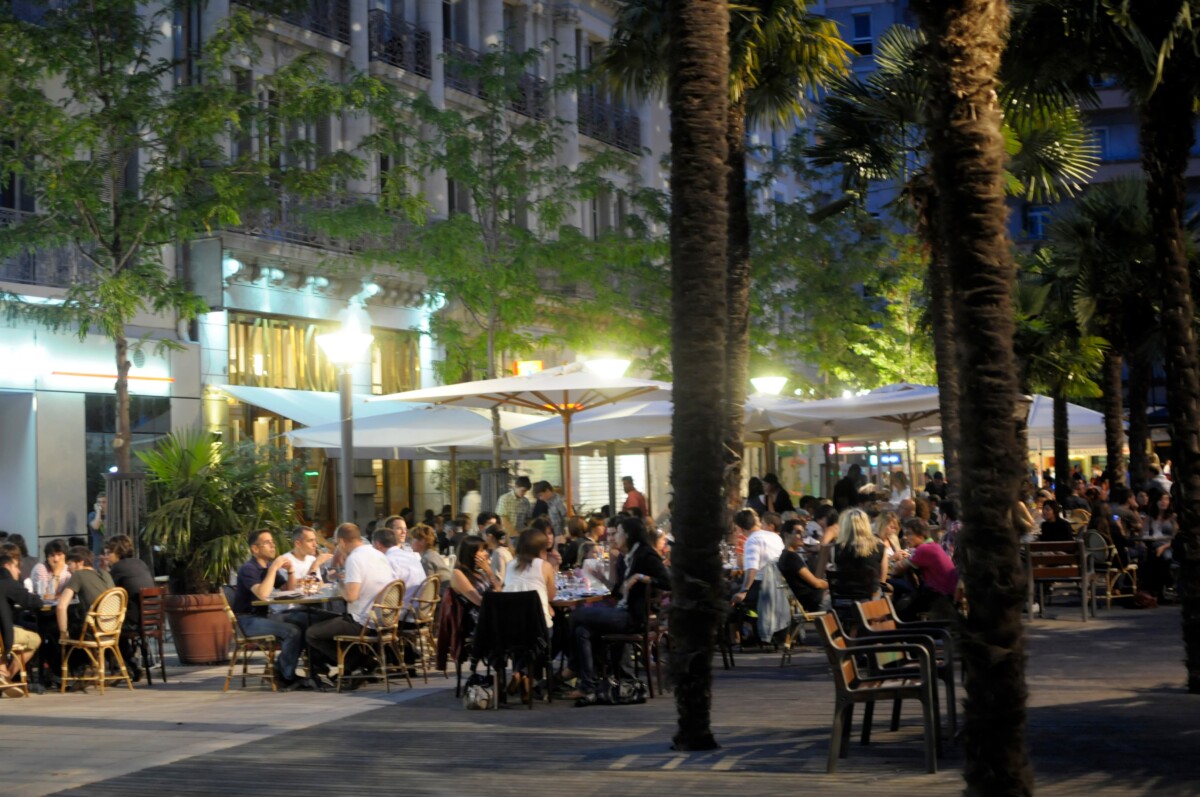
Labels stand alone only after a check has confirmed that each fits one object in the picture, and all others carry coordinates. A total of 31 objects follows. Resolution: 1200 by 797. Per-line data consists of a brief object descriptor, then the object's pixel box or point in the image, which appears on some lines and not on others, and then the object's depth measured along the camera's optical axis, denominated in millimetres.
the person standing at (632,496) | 24650
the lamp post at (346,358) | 17484
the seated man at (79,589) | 14914
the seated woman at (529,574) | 13203
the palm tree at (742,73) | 21047
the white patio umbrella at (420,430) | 23219
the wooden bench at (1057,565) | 18688
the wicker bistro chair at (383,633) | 14375
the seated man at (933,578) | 13734
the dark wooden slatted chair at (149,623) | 15586
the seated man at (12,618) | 14656
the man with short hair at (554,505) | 22438
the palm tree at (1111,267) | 31781
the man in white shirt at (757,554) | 16109
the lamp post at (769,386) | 28930
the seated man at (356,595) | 14492
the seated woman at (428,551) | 17141
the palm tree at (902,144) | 21688
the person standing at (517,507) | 22625
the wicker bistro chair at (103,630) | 14758
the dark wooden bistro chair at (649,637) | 13023
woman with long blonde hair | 14461
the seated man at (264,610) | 14812
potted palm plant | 17422
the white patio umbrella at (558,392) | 19031
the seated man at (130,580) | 15672
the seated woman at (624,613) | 13047
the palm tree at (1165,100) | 12398
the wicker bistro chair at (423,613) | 15227
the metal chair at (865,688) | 8992
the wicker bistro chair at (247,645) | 14766
